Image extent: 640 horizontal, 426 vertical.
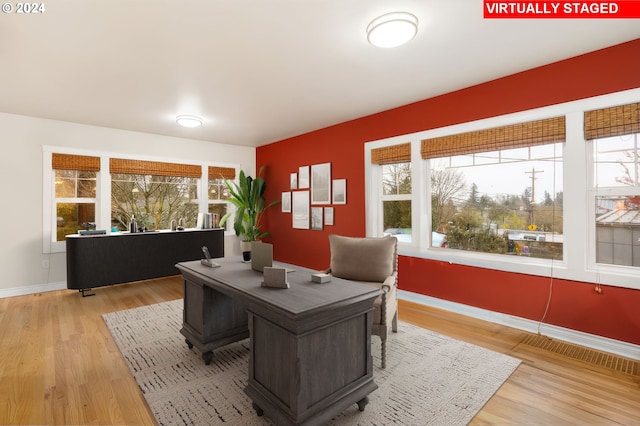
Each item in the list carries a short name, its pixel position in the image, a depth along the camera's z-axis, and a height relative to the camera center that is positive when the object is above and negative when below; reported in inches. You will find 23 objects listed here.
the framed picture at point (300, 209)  216.2 +2.9
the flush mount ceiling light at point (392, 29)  83.0 +51.5
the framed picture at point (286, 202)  231.3 +8.5
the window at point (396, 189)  161.6 +13.3
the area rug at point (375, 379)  72.1 -46.9
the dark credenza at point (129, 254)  165.0 -24.6
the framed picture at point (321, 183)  199.2 +19.8
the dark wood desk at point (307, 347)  62.2 -29.3
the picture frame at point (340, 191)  188.9 +13.8
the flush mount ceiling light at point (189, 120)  167.7 +51.4
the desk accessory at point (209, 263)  102.8 -17.0
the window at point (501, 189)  117.0 +10.5
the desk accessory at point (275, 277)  75.8 -15.8
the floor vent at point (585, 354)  92.4 -46.0
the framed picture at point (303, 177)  214.8 +25.7
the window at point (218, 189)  242.8 +19.3
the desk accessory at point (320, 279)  82.0 -17.6
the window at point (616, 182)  99.8 +10.2
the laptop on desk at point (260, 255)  92.1 -12.9
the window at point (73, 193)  181.5 +12.7
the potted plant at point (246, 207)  239.6 +4.9
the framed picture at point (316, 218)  205.8 -3.3
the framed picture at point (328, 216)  198.4 -1.9
